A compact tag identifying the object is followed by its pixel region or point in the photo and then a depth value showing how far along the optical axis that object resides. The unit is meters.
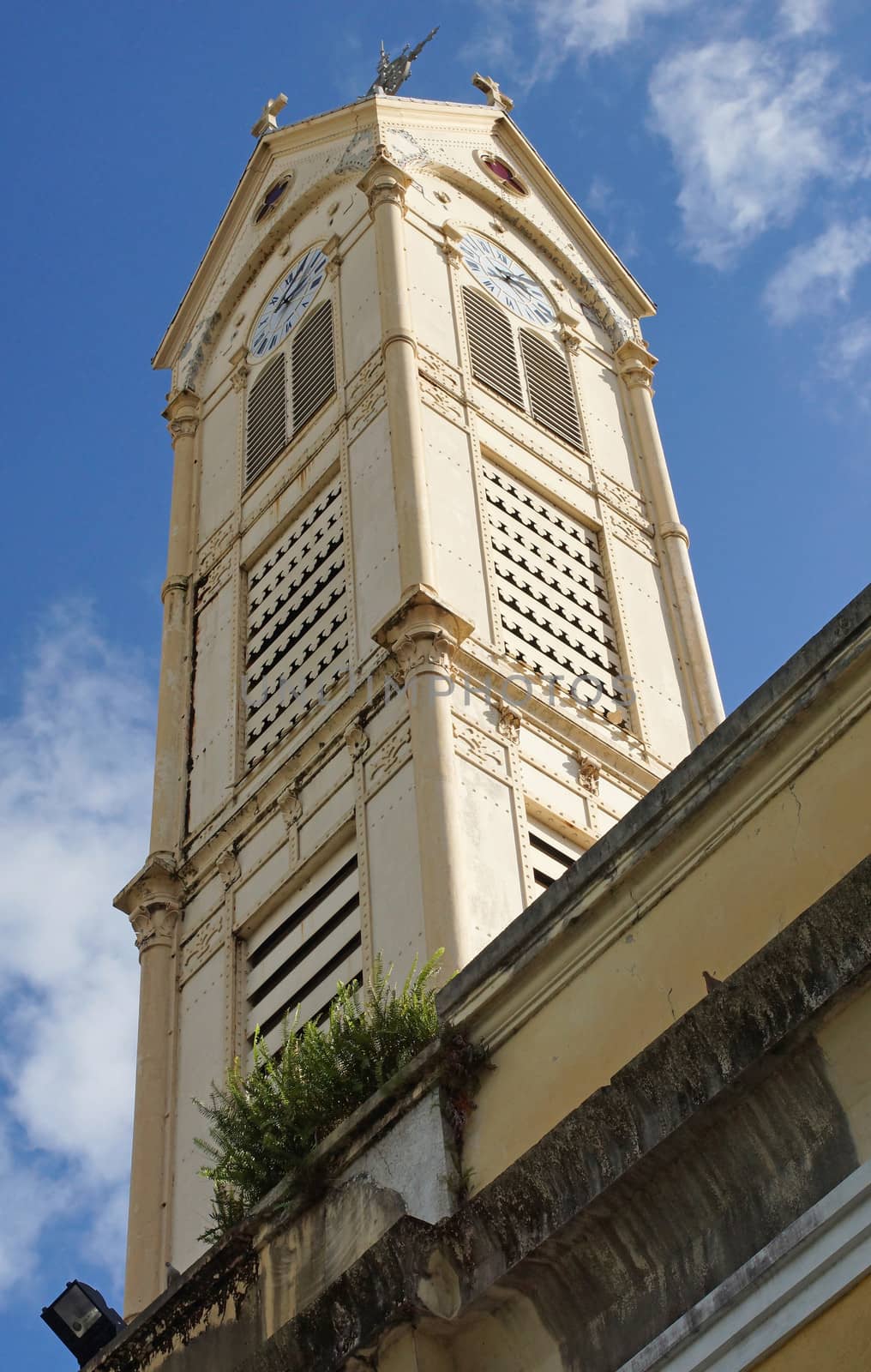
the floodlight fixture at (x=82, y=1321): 11.02
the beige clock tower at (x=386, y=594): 18.84
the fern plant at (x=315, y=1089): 10.65
